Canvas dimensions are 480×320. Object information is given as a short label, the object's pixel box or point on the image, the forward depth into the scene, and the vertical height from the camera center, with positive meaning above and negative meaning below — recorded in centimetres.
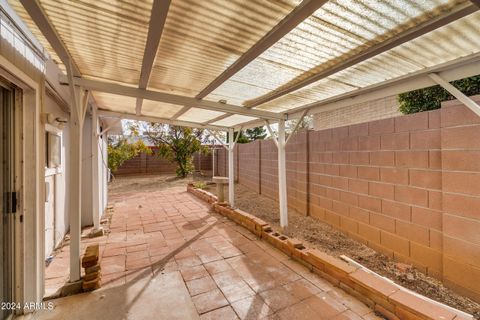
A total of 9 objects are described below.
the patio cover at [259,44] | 137 +95
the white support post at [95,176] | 385 -29
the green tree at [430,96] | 380 +127
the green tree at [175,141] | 1210 +106
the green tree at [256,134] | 2262 +276
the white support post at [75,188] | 231 -31
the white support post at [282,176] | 419 -35
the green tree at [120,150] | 950 +53
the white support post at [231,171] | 598 -35
